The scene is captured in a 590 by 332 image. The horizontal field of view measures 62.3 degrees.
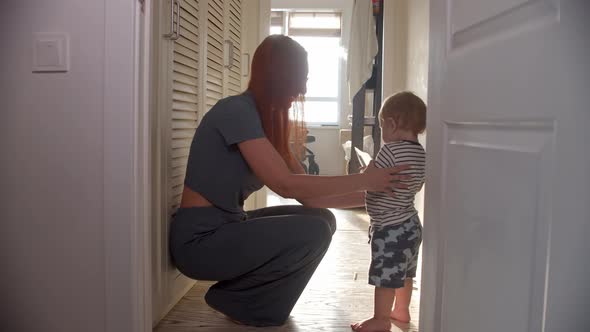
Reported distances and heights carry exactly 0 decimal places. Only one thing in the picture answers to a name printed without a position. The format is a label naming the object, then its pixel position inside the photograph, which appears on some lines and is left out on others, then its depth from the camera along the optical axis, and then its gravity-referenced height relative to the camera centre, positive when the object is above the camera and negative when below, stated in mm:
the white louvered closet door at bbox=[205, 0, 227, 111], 2176 +367
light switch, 1202 +192
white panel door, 604 -44
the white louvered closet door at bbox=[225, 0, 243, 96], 2568 +480
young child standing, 1580 -262
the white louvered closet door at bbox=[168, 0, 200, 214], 1745 +133
